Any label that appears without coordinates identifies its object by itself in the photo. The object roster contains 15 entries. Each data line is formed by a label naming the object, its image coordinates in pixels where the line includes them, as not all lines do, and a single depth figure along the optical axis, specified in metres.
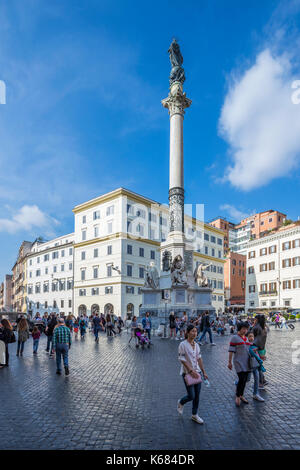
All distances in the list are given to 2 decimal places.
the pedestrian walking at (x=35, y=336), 13.88
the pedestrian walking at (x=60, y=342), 9.65
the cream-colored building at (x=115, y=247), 48.09
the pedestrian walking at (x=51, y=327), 13.86
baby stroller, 15.19
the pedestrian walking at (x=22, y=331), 13.42
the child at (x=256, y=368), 6.68
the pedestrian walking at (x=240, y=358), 6.52
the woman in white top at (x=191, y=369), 5.56
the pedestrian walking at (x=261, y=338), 7.93
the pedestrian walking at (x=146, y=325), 15.97
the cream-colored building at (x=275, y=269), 48.22
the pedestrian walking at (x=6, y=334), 11.35
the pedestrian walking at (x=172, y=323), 18.70
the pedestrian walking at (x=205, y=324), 16.16
